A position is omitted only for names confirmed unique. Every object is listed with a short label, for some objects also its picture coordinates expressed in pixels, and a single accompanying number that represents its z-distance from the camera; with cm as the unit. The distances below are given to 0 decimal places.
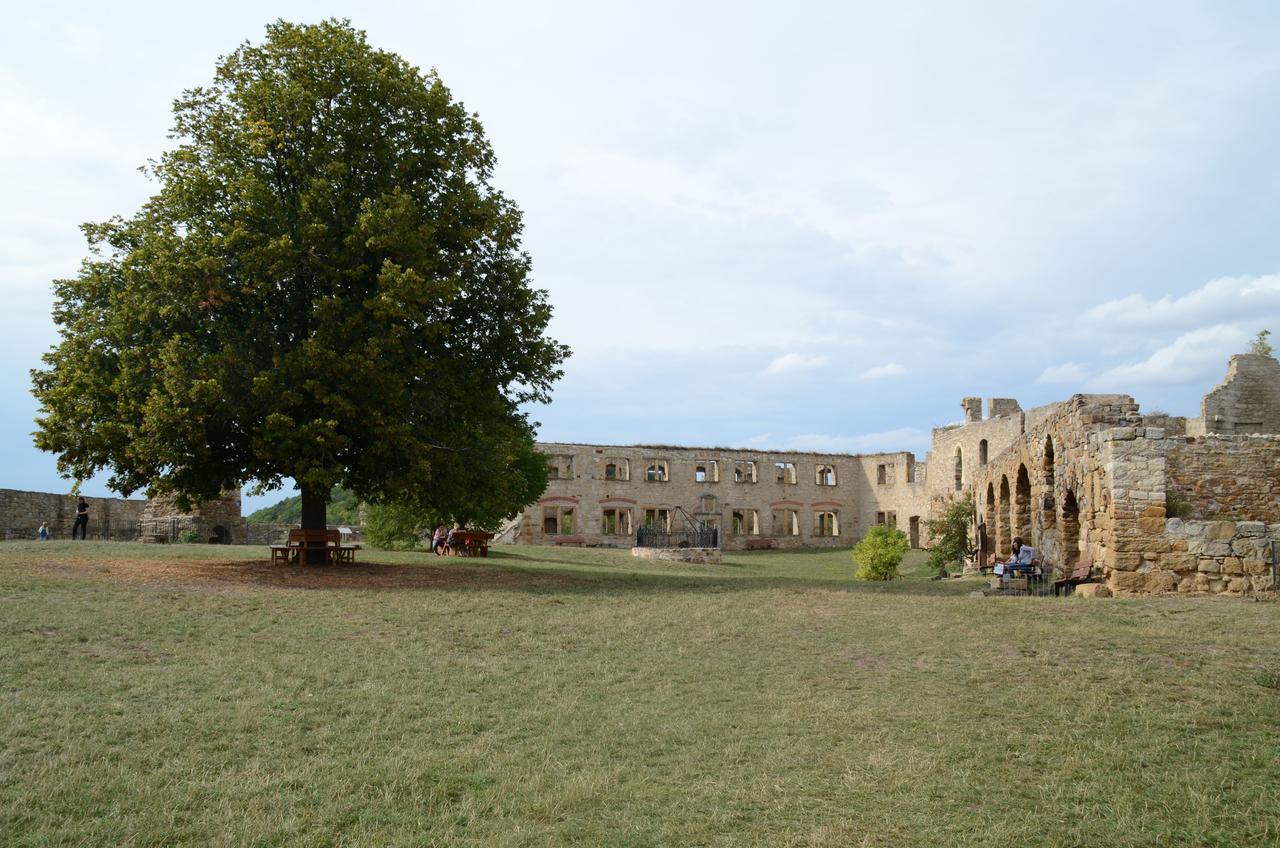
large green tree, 1462
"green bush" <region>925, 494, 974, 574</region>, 2645
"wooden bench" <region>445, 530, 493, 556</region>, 2461
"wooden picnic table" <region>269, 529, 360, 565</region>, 1738
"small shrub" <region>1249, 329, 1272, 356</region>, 3222
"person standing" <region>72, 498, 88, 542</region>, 2489
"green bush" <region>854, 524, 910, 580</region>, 2258
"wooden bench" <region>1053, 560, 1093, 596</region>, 1407
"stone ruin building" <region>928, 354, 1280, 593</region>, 1285
